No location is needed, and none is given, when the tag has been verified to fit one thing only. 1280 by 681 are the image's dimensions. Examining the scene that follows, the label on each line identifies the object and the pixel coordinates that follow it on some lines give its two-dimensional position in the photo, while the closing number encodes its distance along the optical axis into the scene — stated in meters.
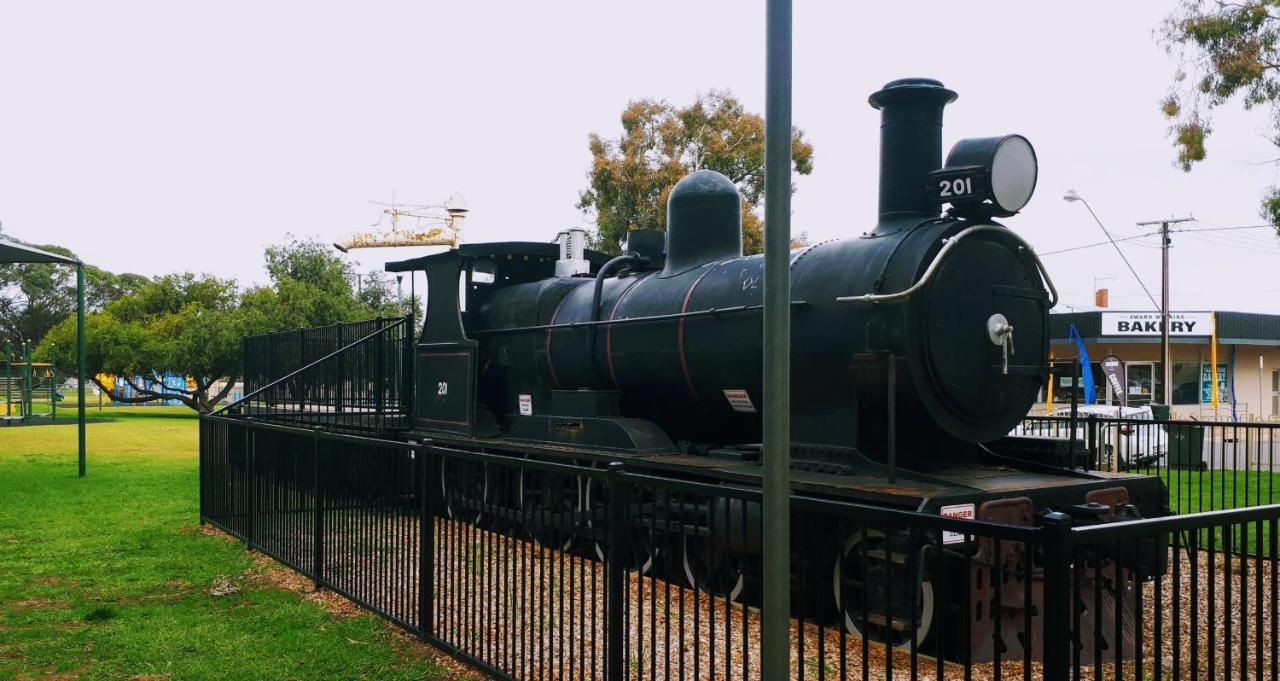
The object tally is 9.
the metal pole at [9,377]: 26.56
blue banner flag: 19.91
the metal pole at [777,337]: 2.82
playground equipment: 27.33
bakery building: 34.34
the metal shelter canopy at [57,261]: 14.17
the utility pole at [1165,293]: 25.36
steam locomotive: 6.07
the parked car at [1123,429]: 12.58
